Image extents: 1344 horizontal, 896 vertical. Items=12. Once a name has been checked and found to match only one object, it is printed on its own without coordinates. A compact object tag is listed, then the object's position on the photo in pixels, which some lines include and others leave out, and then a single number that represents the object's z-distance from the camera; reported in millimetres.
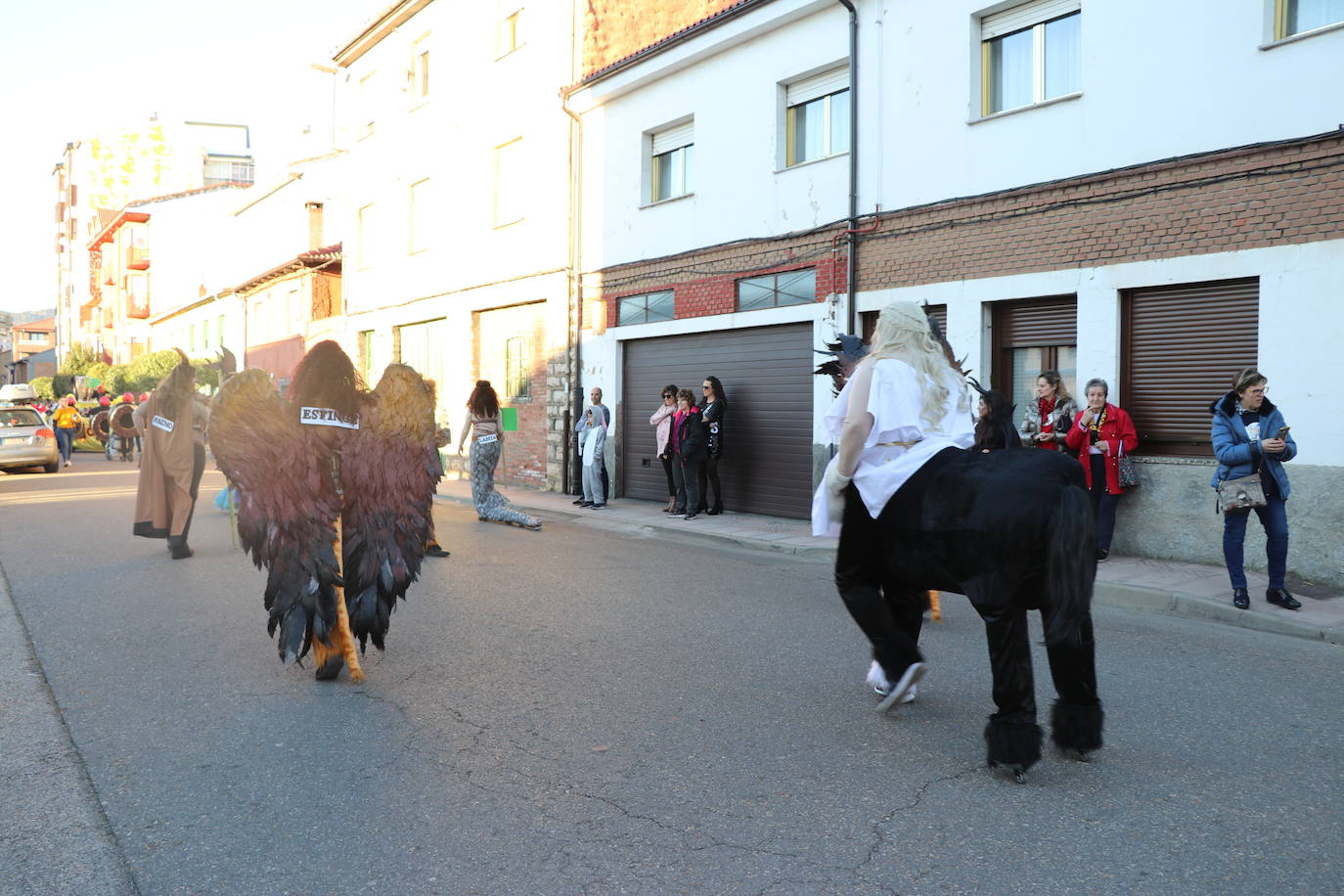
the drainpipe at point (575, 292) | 17656
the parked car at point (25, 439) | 22234
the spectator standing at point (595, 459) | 15453
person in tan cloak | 9695
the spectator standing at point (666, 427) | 14261
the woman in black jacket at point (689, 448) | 13672
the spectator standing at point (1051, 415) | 10172
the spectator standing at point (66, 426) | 25781
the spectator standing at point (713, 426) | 13695
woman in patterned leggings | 12227
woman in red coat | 9766
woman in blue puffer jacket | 7543
